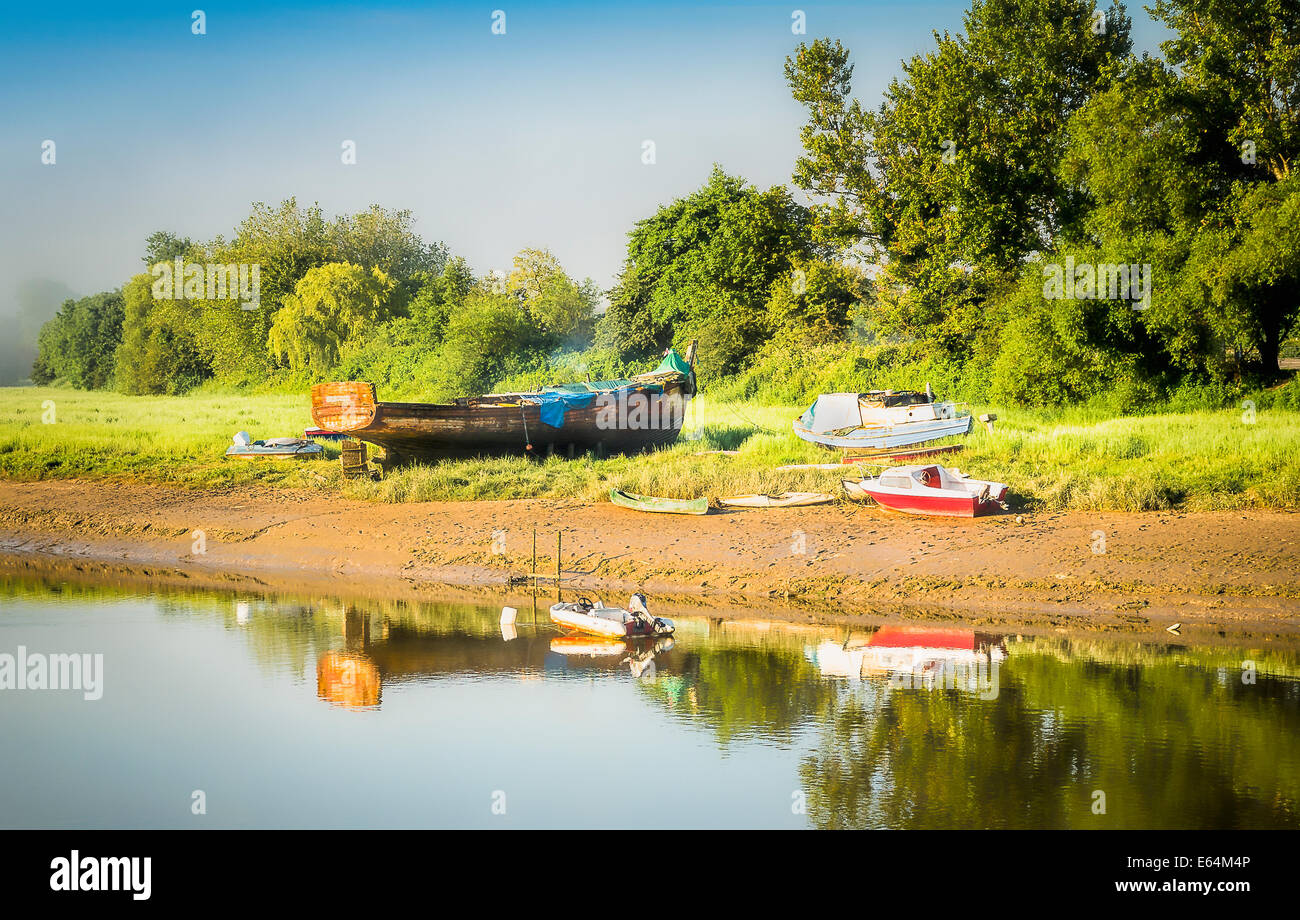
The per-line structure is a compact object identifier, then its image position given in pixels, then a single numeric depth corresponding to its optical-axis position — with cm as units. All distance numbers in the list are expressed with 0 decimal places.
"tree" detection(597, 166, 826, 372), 4791
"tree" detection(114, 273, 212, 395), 7375
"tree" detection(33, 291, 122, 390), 8950
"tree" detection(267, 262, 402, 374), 5956
